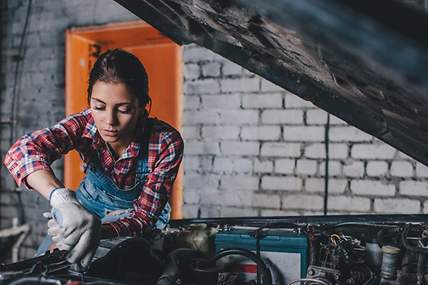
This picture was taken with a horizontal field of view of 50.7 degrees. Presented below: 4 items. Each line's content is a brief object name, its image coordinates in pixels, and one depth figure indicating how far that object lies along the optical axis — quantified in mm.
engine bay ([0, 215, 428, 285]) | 1174
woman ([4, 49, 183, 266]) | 1444
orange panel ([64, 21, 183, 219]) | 3213
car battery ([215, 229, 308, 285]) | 1254
